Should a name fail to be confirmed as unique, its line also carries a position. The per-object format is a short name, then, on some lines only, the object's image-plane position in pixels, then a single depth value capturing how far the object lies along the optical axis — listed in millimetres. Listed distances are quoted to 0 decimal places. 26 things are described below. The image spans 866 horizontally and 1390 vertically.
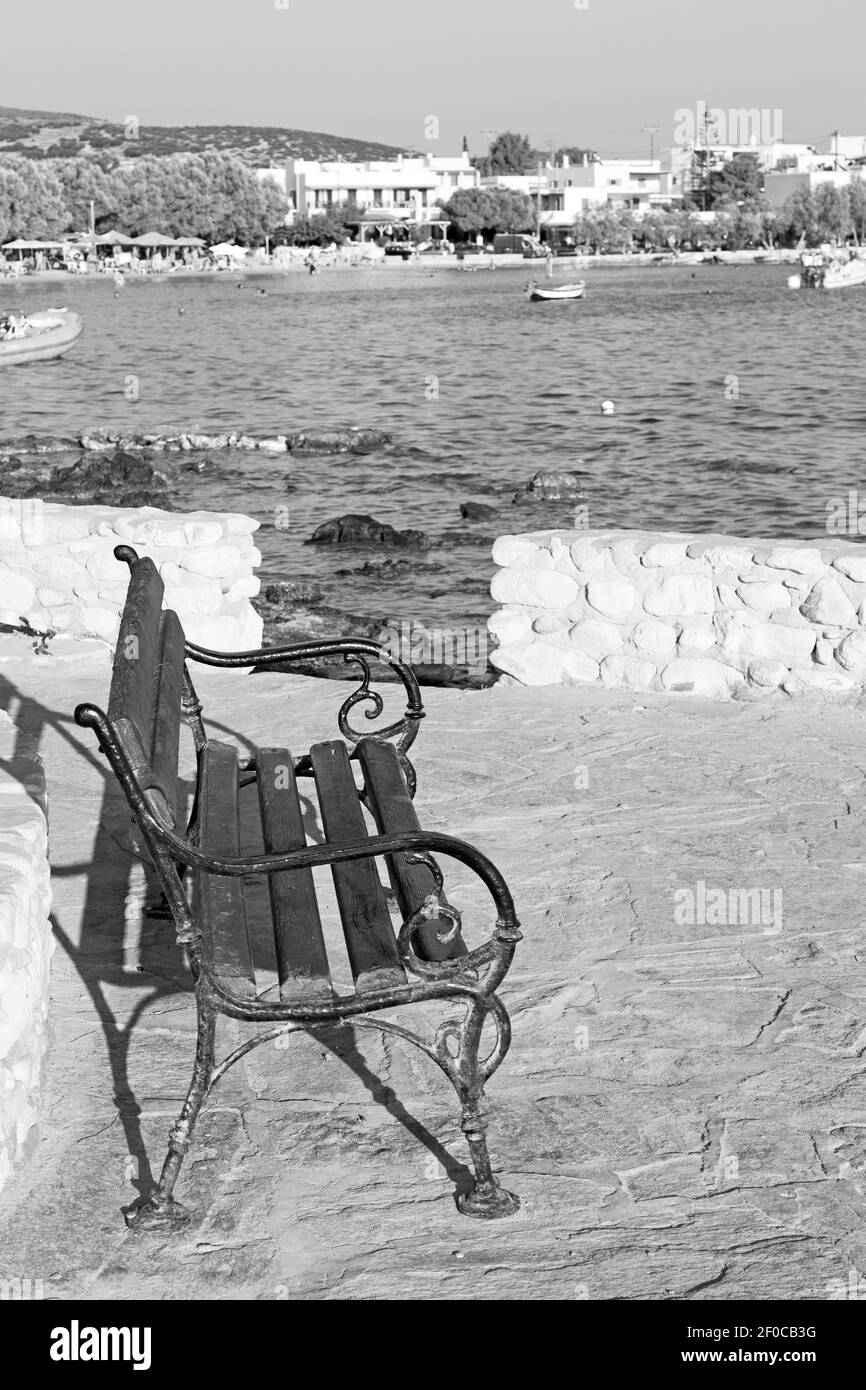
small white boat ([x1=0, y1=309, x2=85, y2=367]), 42750
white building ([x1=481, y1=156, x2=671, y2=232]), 162125
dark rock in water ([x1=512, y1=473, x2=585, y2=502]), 22234
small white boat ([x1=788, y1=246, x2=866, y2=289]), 90500
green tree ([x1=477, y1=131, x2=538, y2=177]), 181250
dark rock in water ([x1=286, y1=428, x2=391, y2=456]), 27938
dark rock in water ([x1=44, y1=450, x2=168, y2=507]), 22688
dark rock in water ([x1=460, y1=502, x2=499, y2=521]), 20438
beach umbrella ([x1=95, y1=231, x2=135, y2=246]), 120938
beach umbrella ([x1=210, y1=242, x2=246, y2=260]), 125312
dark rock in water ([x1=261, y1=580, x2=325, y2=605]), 14789
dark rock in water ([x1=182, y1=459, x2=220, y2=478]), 25597
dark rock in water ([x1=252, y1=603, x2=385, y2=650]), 13062
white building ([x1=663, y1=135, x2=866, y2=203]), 168125
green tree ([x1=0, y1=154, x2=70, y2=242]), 118625
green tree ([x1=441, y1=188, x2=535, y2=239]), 148500
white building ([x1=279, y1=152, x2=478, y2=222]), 157500
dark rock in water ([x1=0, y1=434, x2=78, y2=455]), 28375
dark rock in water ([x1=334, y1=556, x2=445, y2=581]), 16578
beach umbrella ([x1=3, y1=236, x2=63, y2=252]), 110631
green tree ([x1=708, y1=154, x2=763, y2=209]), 167625
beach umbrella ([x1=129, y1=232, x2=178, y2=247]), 119938
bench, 3043
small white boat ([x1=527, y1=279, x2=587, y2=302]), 80375
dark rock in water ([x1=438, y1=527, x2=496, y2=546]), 18609
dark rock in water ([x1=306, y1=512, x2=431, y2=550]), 18266
